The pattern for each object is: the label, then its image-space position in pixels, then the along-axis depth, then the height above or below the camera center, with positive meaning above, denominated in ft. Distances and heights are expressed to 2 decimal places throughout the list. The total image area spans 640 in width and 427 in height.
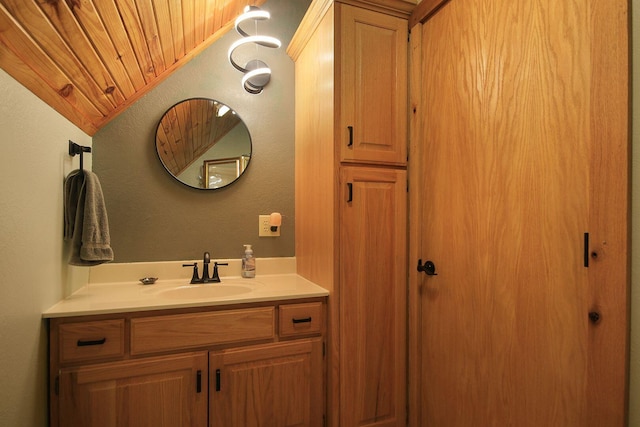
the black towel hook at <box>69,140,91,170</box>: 4.48 +0.93
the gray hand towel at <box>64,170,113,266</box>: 4.27 -0.12
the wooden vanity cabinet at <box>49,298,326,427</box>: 3.85 -2.06
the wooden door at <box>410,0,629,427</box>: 2.59 +0.01
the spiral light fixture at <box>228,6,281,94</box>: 5.32 +2.91
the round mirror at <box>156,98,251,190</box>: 5.80 +1.33
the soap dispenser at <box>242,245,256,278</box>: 5.97 -0.97
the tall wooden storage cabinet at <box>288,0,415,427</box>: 4.70 +0.15
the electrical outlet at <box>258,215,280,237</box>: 6.31 -0.27
